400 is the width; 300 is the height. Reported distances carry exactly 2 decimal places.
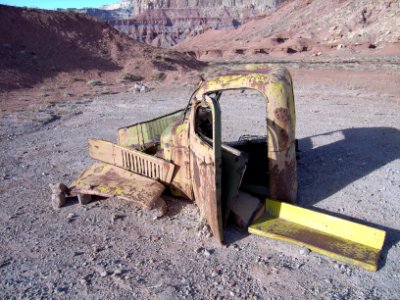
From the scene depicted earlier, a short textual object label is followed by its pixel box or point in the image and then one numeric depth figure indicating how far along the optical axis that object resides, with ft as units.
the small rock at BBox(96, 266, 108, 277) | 12.53
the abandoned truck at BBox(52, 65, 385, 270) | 13.33
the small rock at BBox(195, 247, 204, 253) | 13.51
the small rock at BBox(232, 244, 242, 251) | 13.54
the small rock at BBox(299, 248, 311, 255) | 13.05
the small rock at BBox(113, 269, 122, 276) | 12.53
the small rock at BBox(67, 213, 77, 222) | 16.24
